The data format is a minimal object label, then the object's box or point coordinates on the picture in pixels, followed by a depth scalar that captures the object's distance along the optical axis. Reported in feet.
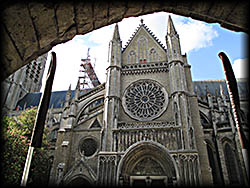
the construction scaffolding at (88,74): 112.07
